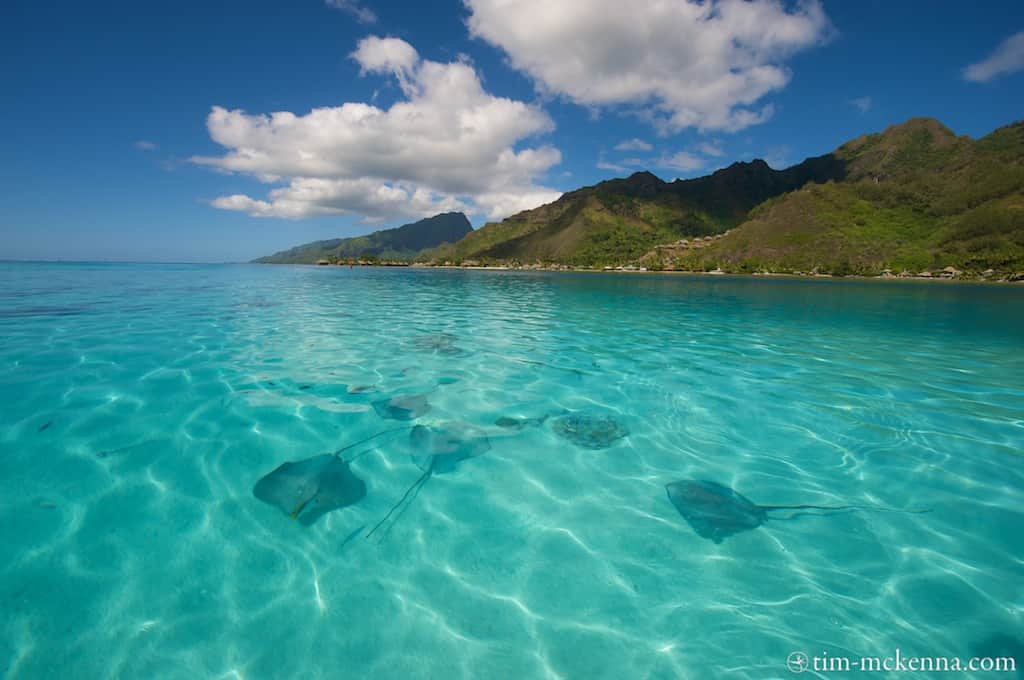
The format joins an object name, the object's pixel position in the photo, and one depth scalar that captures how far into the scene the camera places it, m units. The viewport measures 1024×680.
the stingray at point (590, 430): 6.63
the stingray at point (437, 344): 12.76
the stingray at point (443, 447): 5.71
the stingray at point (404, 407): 7.43
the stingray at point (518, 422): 7.11
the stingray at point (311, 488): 4.66
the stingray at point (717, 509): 4.51
